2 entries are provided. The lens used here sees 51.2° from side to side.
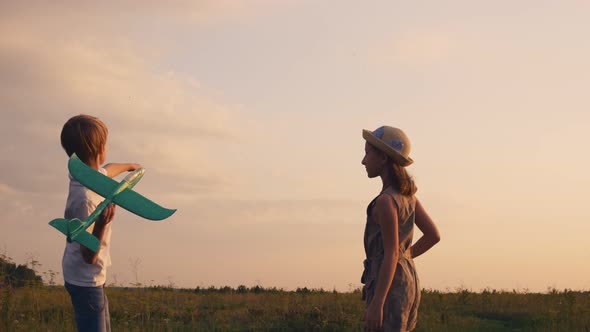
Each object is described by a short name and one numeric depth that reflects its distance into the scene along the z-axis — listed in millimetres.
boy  3230
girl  3162
